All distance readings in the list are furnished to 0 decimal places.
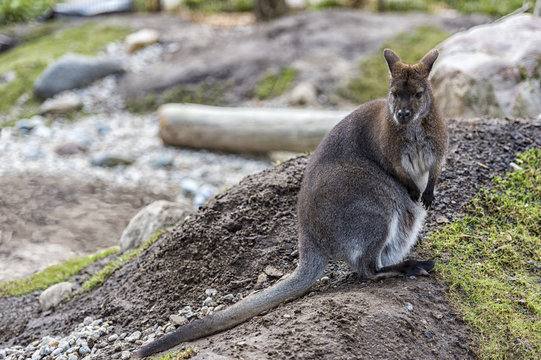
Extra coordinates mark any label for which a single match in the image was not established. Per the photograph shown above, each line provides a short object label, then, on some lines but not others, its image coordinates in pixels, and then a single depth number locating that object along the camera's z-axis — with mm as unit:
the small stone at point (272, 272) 5233
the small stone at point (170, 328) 5059
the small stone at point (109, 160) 11922
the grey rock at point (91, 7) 19656
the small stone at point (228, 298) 5199
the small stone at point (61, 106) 14203
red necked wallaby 4770
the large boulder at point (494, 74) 8633
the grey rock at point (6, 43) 17812
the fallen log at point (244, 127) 11117
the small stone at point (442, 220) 5691
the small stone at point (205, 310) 5143
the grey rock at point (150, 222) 7492
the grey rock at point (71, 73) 14781
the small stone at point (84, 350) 5262
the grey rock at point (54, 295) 6617
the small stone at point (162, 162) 11922
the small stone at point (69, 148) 12391
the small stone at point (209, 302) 5246
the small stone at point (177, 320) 5117
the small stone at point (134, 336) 5141
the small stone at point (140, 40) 16922
